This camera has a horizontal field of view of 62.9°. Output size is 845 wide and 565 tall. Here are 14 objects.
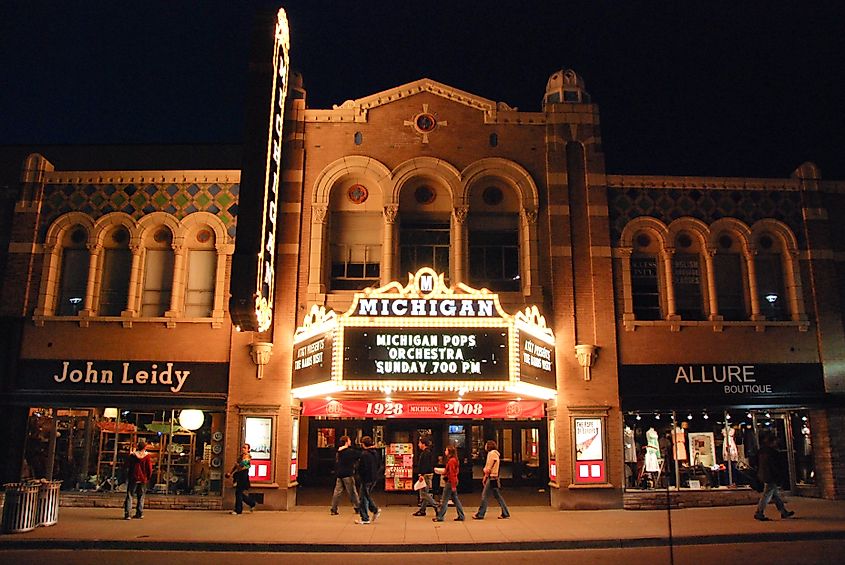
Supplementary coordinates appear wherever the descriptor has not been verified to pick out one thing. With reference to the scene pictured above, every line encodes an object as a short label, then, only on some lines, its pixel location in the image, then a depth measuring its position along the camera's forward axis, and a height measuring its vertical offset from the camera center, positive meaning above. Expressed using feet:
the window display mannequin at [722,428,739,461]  62.34 +0.09
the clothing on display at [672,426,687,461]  61.98 +0.41
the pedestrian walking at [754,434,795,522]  50.26 -2.25
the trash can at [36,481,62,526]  46.88 -3.99
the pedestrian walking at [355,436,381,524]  50.63 -2.21
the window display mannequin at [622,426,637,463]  61.41 +0.20
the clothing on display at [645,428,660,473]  61.62 -0.40
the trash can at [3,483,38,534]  45.09 -4.17
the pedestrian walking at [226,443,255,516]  55.11 -2.55
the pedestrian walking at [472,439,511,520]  52.47 -2.66
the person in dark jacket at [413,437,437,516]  54.24 -1.86
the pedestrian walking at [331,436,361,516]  52.13 -1.63
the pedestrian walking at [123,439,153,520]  52.54 -2.40
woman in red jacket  51.67 -3.00
